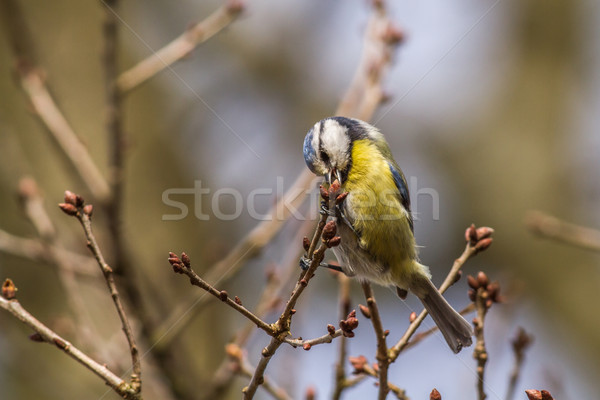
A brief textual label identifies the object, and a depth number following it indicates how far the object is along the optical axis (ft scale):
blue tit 16.17
